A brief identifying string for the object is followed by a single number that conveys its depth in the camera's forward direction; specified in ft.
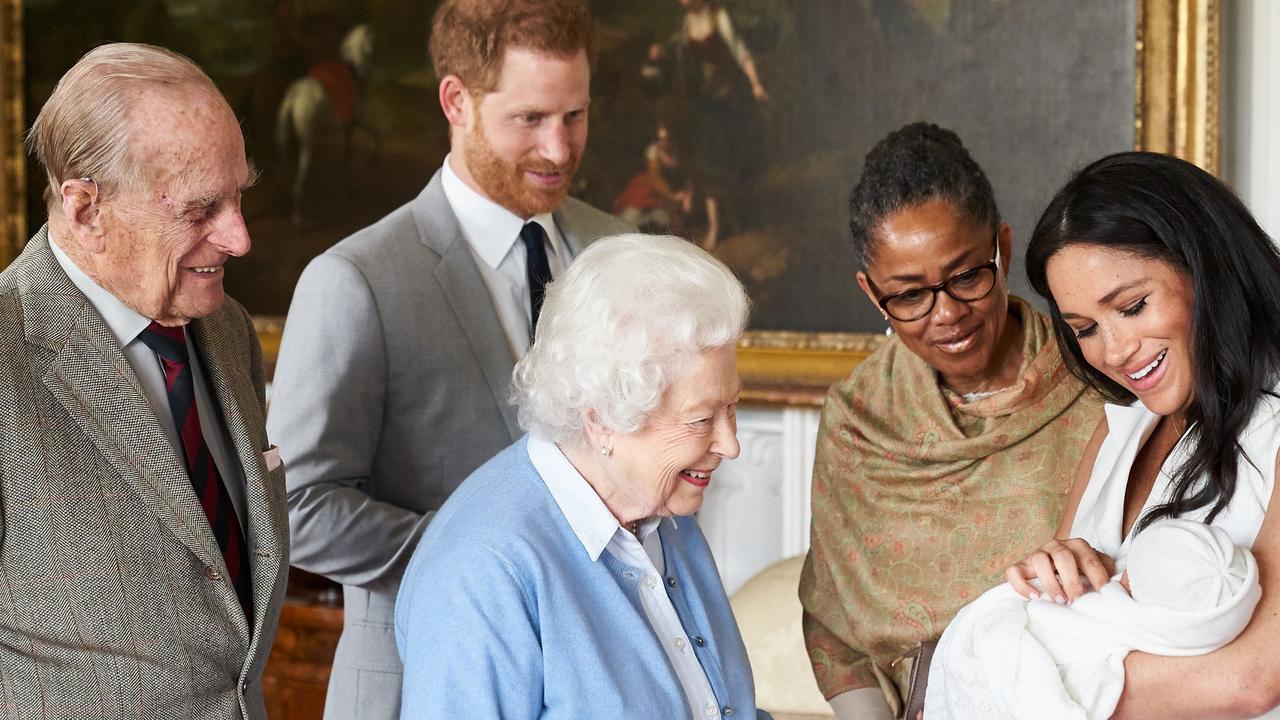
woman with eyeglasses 9.25
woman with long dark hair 6.97
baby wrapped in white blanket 6.36
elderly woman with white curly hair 6.80
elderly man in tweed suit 6.61
